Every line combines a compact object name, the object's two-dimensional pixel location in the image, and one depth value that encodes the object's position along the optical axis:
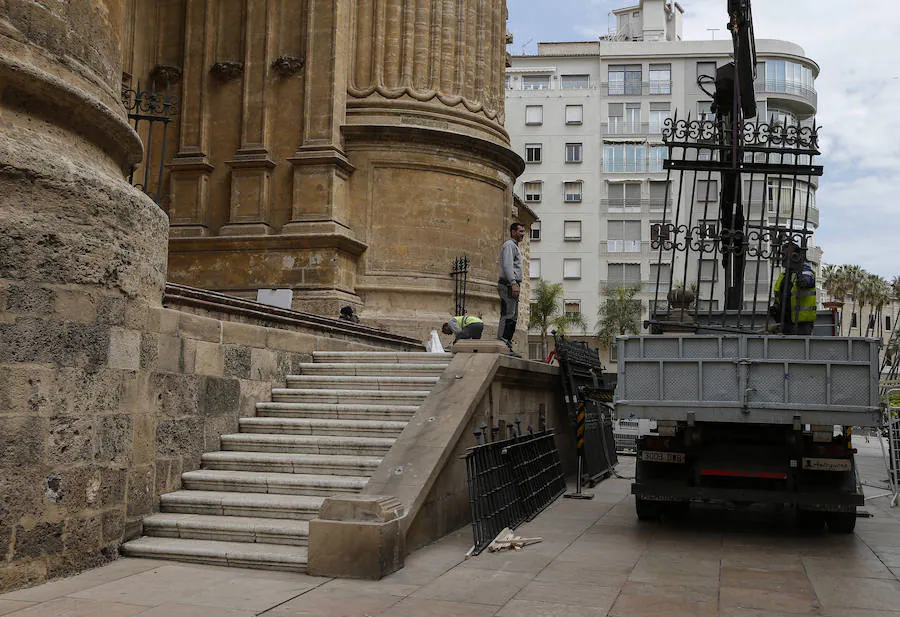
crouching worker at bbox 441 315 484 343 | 13.52
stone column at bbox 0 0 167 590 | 6.32
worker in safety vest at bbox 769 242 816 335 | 9.84
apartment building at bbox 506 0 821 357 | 55.94
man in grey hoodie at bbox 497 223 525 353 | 12.77
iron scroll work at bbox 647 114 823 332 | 10.07
